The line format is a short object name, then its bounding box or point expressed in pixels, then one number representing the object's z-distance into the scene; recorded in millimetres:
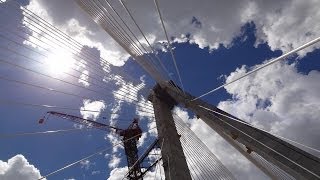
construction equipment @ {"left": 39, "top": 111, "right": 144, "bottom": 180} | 25251
